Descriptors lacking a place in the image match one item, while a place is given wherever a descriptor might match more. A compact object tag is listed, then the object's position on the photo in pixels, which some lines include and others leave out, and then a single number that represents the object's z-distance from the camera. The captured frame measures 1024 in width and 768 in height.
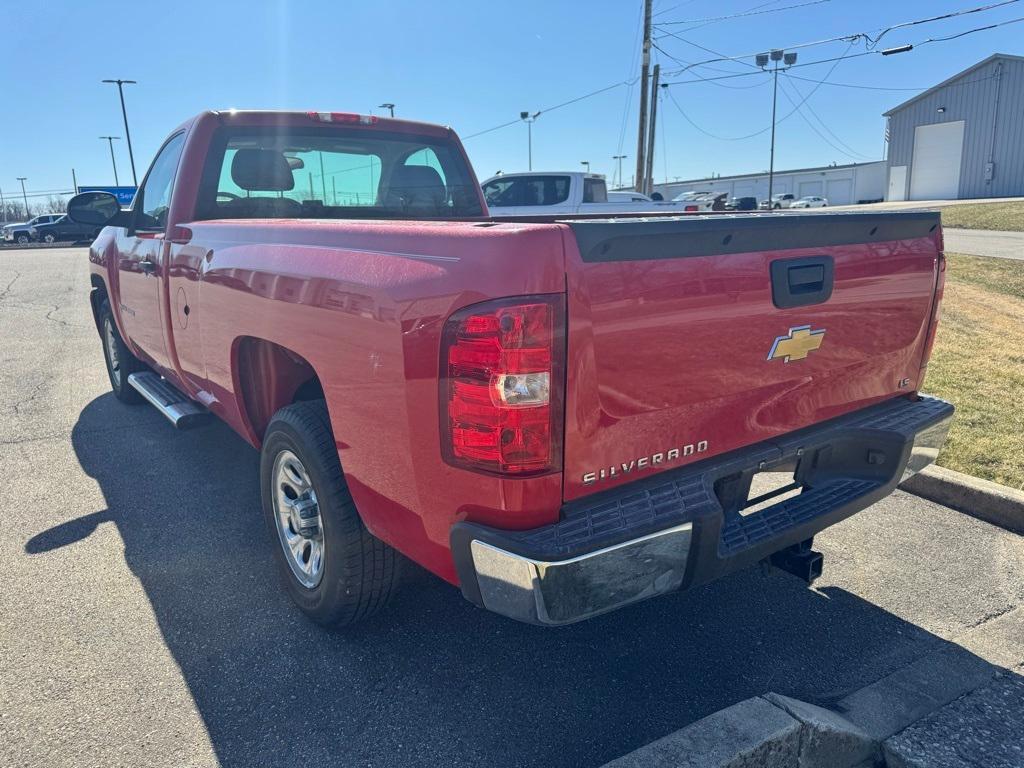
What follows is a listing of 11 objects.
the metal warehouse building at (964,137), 42.50
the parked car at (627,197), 16.93
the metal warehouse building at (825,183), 61.22
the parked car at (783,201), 50.52
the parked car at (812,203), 49.38
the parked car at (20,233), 39.41
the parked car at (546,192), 13.77
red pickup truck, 1.95
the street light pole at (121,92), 45.97
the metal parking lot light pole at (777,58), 26.19
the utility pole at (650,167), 23.58
